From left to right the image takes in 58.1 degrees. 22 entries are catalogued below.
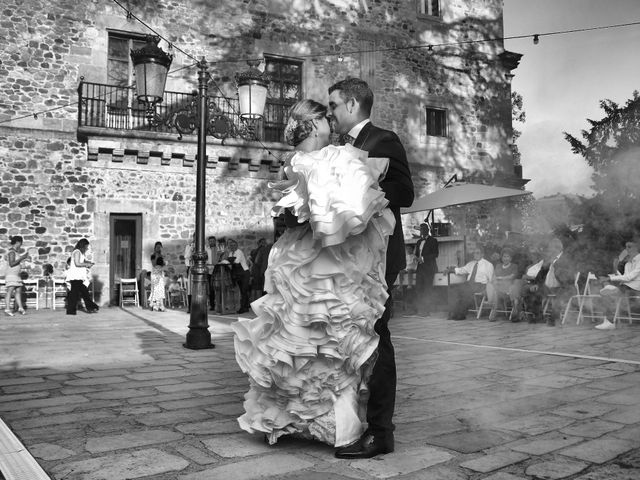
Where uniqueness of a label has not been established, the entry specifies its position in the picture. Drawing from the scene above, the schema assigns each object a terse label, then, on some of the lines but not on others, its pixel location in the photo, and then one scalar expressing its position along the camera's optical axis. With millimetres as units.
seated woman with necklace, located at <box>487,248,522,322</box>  8719
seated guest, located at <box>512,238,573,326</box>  5387
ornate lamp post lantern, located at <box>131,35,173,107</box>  7512
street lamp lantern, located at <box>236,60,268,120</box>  7980
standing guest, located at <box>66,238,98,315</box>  11852
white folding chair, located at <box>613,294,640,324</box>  6523
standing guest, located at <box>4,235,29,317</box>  11664
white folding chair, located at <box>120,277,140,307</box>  14195
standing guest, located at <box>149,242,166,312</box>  12977
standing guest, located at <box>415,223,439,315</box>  10398
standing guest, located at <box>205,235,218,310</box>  13469
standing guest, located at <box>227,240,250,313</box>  12773
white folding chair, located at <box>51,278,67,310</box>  13539
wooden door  14594
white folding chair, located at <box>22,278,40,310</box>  13305
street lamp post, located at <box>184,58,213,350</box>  6766
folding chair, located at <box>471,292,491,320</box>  10180
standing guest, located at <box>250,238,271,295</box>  12159
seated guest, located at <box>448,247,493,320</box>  10141
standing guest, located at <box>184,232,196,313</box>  13727
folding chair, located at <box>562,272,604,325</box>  6201
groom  2783
